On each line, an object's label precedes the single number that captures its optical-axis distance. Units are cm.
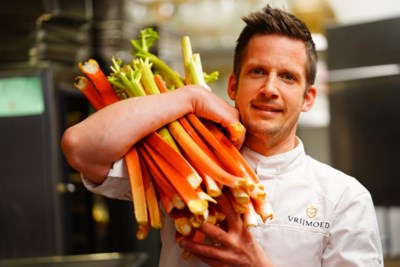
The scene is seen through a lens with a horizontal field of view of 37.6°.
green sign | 418
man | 137
